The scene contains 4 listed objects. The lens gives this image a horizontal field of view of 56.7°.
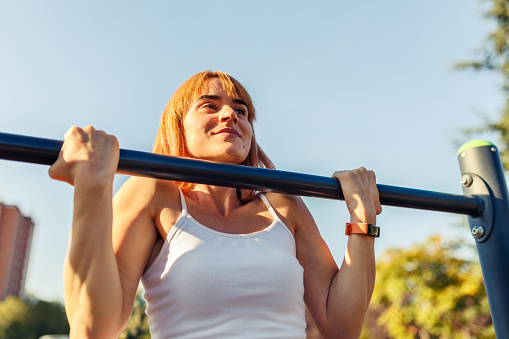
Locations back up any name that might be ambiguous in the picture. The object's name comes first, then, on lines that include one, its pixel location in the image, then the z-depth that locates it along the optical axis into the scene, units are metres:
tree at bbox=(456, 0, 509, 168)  8.26
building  53.16
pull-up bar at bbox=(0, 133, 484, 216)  0.88
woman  0.94
